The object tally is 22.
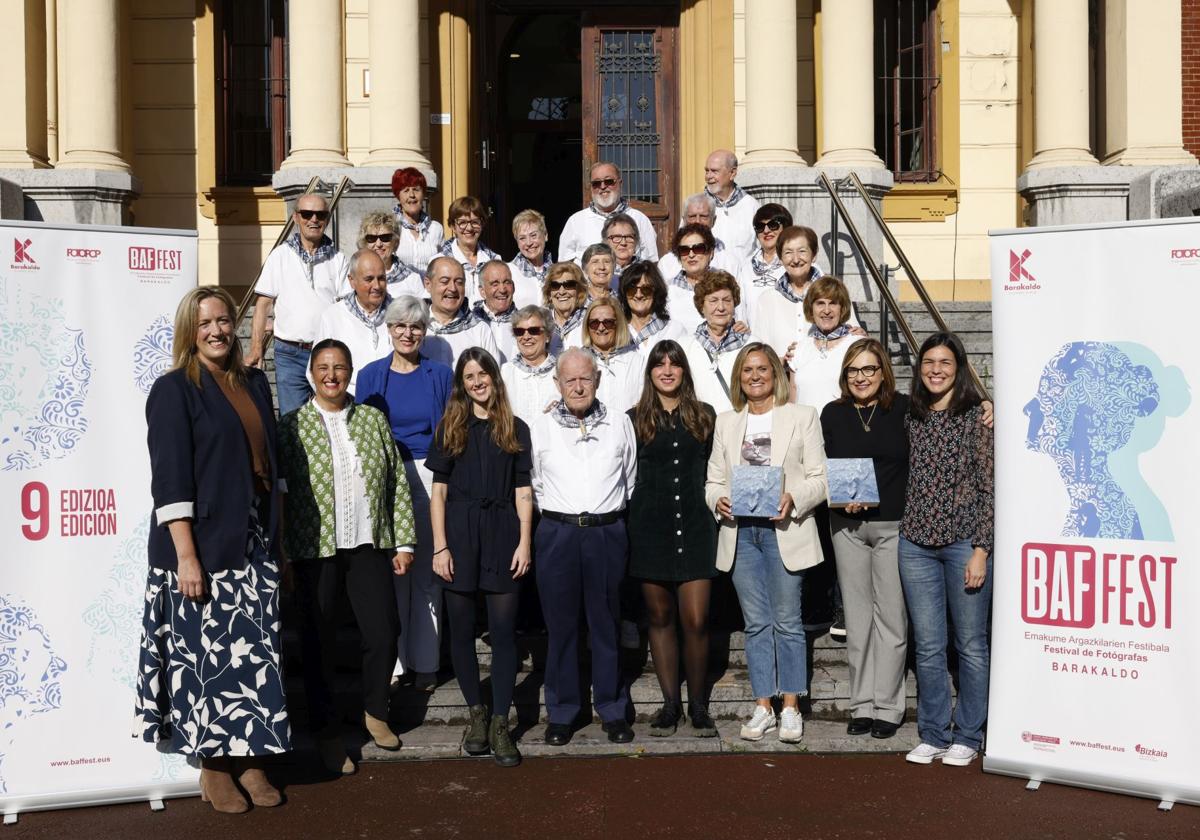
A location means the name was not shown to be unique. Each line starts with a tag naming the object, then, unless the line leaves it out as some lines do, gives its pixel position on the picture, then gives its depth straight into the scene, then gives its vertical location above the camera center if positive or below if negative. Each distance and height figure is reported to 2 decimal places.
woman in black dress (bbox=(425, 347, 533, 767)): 7.16 -0.67
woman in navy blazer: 6.16 -0.79
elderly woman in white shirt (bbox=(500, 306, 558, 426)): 7.66 +0.10
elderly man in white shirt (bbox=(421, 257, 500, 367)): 8.16 +0.38
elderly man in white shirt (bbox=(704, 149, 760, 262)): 10.14 +1.26
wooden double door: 14.33 +2.85
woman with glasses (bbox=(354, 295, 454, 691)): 7.59 -0.22
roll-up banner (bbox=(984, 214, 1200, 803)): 6.41 -0.58
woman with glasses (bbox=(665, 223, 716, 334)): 8.78 +0.75
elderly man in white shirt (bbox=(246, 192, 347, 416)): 8.67 +0.59
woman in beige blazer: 7.35 -0.74
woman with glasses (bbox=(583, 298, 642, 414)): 7.77 +0.16
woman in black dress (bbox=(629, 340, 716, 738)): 7.36 -0.76
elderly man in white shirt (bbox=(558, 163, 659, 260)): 9.80 +1.16
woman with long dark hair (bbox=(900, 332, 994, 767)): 6.97 -0.77
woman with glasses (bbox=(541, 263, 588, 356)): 8.31 +0.50
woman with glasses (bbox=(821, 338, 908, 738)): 7.26 -0.80
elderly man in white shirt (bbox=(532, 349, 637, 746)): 7.27 -0.77
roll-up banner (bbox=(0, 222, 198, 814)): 6.43 -0.52
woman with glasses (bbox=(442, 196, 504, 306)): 9.29 +0.96
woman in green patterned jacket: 6.90 -0.67
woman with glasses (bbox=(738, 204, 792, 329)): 9.20 +0.81
